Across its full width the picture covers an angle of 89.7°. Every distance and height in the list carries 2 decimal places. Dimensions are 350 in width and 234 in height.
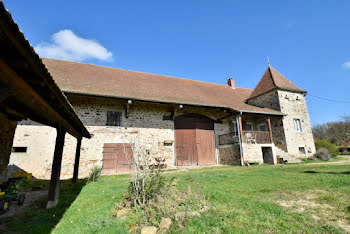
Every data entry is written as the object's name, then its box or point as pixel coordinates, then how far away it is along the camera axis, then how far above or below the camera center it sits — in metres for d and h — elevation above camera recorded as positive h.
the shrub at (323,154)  10.69 -0.12
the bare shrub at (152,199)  2.40 -0.73
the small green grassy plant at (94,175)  5.95 -0.62
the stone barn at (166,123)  7.52 +1.75
